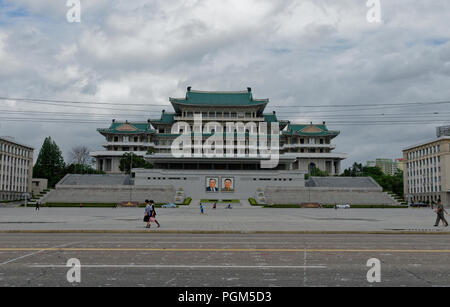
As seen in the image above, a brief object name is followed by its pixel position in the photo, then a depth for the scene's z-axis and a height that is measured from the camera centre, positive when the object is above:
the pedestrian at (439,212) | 21.99 -1.36
